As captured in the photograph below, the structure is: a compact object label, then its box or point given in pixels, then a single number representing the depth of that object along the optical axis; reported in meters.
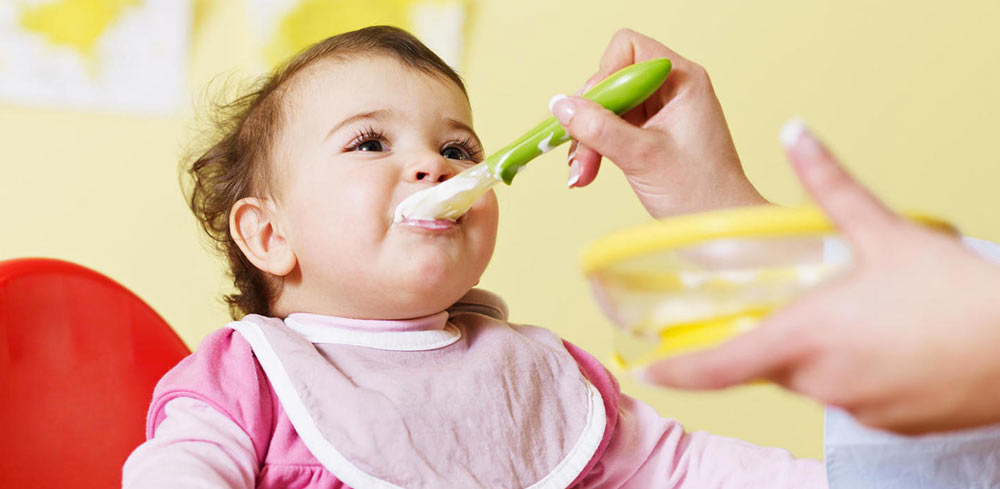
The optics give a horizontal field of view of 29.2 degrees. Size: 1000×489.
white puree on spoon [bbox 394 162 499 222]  0.88
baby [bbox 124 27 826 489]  0.86
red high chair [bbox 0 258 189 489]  0.93
